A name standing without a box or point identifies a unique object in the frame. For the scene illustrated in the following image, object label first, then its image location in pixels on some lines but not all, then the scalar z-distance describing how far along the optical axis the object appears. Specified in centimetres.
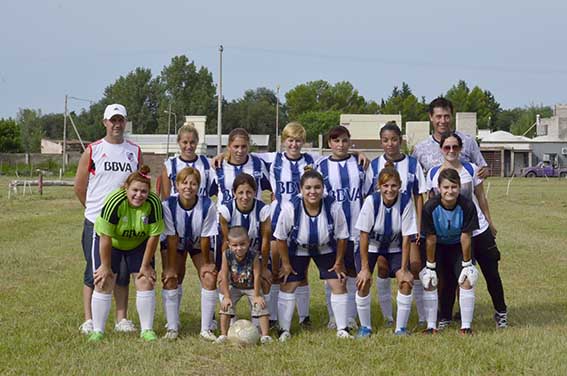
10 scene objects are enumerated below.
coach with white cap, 666
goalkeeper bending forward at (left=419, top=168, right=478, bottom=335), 653
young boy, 639
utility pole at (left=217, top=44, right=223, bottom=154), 3453
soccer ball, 615
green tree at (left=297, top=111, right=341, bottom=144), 9056
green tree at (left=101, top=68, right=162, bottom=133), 9744
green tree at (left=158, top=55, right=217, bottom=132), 9375
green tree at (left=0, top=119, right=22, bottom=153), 7775
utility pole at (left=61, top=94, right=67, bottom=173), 5911
